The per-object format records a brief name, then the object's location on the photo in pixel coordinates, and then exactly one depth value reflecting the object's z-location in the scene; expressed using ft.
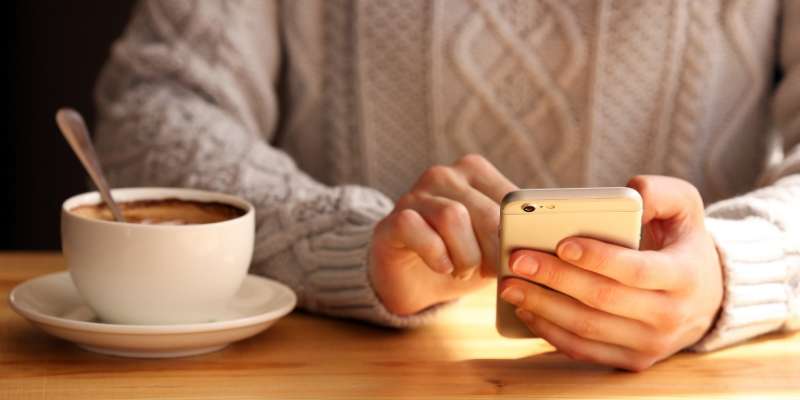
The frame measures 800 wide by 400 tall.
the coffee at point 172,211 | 3.04
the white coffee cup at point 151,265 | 2.79
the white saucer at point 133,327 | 2.78
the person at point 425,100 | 3.66
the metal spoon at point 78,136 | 3.13
